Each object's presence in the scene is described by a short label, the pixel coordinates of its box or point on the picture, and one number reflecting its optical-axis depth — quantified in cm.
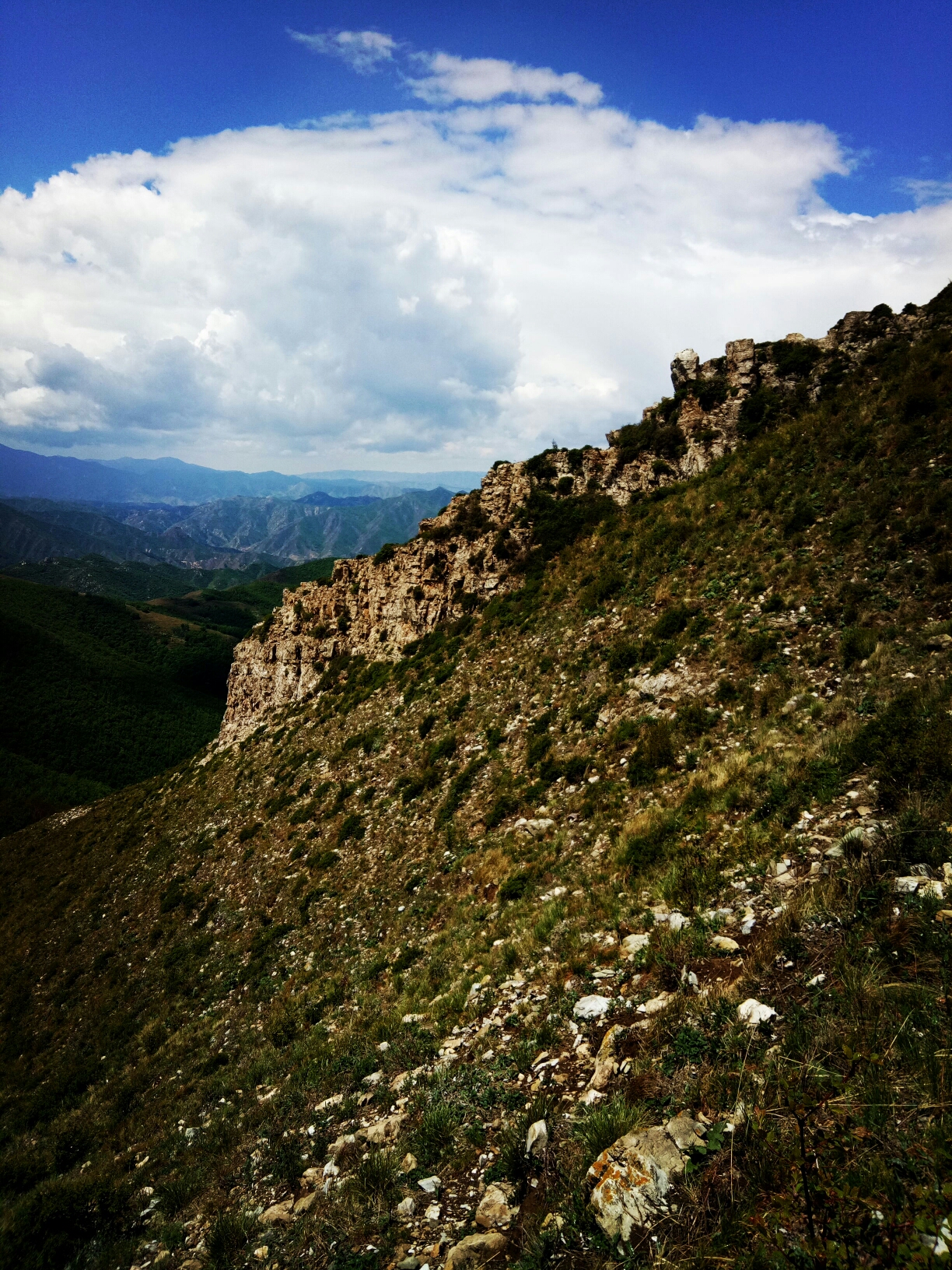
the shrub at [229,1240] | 710
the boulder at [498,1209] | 541
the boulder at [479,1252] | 505
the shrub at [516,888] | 1295
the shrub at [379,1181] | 645
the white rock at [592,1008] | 769
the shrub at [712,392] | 3045
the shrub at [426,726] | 2505
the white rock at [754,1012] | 580
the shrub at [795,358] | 2898
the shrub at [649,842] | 1078
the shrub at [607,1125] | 539
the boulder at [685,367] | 3272
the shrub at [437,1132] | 679
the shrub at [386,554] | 4047
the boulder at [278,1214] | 742
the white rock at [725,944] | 733
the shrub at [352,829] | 2177
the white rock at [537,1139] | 588
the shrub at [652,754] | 1392
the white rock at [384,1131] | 777
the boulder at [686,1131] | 474
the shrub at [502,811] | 1692
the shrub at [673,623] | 1873
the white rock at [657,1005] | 704
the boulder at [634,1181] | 441
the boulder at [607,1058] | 641
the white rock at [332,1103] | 945
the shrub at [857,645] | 1277
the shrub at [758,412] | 2839
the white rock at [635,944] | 852
